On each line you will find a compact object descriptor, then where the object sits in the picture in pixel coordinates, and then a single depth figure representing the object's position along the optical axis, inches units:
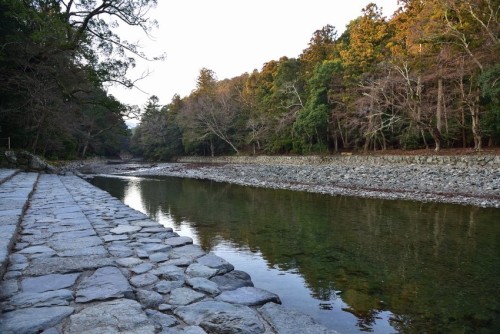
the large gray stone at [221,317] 78.7
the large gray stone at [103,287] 87.9
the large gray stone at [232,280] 108.0
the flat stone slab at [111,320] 71.9
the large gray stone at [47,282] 92.1
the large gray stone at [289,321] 81.3
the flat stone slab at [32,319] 70.7
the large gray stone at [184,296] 93.4
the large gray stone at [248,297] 96.6
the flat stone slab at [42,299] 82.9
